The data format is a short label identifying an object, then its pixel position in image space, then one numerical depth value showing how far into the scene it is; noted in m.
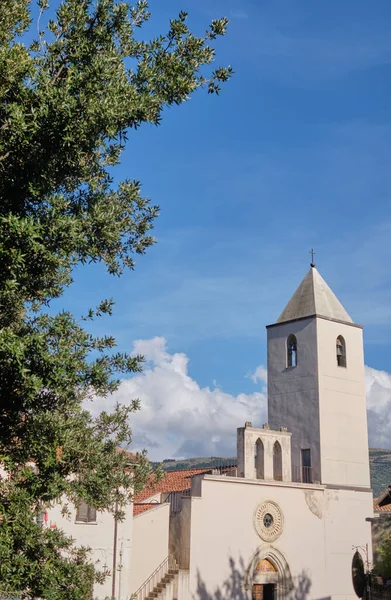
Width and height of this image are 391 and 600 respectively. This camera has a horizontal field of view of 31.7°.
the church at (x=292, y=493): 24.89
